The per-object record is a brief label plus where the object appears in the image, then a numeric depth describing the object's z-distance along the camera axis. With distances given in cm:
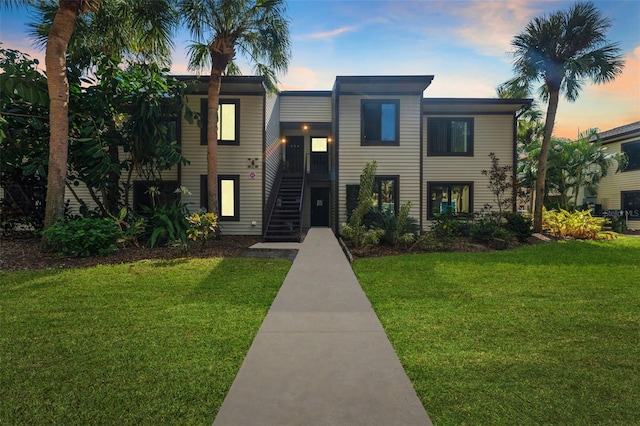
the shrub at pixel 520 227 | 1252
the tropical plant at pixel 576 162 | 1938
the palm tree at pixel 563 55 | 1279
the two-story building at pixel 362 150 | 1343
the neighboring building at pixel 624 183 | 1939
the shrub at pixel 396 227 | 1082
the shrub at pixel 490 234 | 1160
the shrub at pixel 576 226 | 1341
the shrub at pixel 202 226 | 984
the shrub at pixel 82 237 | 841
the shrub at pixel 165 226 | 997
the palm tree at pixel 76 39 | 869
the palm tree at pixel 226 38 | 1025
